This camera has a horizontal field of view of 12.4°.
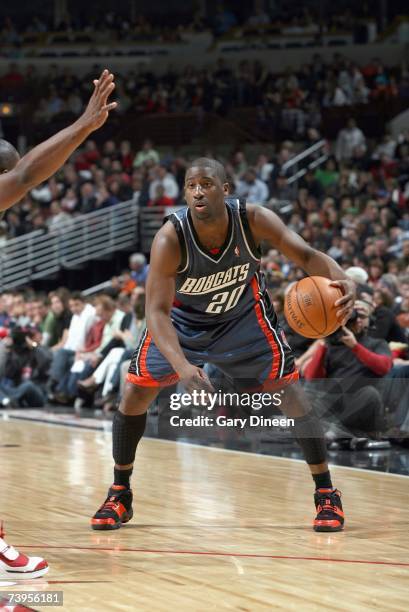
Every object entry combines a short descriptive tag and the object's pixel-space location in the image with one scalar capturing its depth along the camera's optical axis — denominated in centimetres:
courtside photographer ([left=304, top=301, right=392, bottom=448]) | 1400
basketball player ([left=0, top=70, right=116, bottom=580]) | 666
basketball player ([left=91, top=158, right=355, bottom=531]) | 900
